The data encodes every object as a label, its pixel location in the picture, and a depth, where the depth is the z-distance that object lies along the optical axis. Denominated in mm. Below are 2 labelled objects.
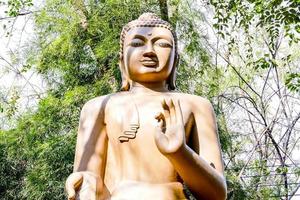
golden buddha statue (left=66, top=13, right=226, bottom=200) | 2357
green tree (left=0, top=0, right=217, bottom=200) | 7020
